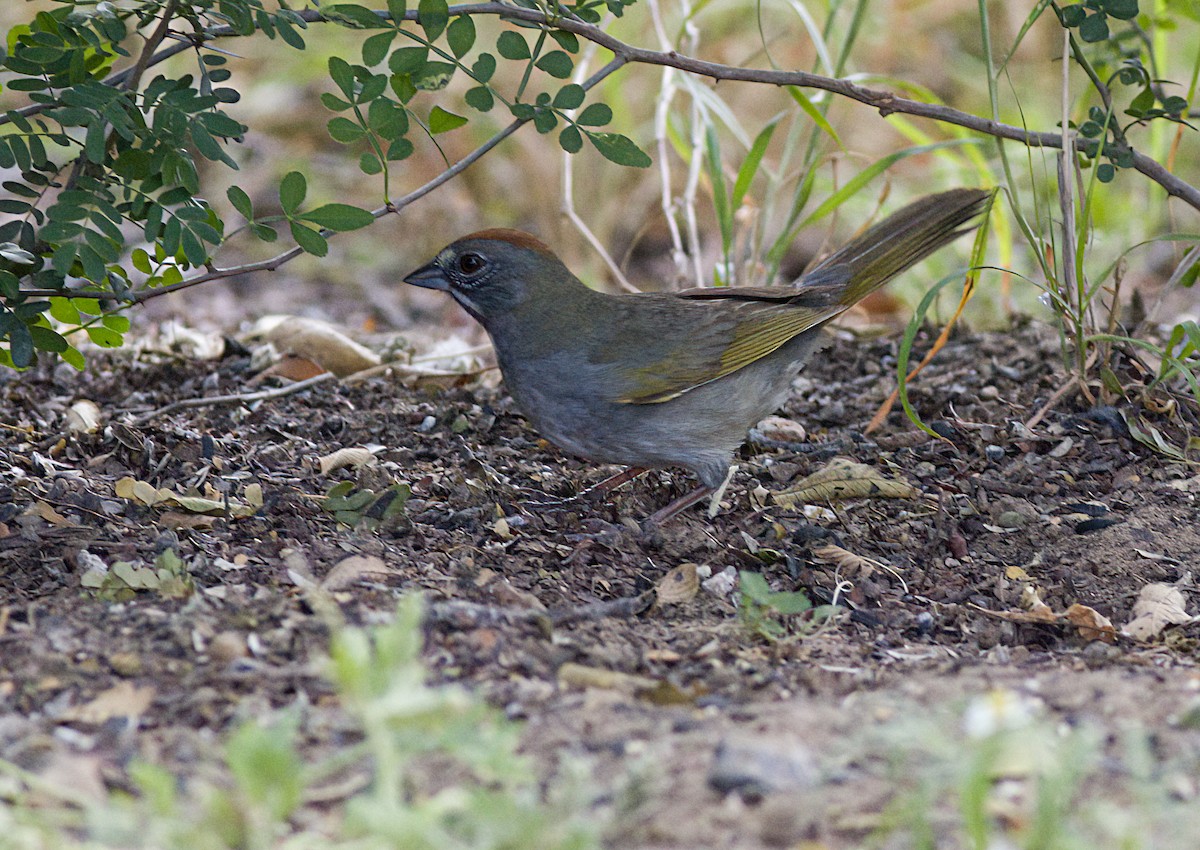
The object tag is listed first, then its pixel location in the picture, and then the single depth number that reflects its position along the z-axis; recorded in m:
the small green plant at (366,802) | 3.60
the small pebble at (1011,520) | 8.05
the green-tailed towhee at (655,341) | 8.46
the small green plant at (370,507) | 7.61
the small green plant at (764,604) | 6.33
